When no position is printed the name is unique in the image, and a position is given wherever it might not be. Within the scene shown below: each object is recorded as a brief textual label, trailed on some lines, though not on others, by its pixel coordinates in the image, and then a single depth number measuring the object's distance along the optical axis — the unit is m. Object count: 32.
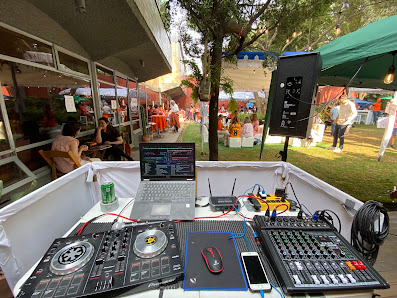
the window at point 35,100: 2.24
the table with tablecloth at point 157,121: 8.20
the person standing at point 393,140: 6.25
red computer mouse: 0.74
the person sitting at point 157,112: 8.73
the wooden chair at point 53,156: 2.36
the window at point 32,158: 2.39
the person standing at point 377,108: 14.22
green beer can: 1.21
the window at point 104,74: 4.29
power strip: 1.22
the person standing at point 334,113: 6.35
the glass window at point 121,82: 5.49
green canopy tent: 2.02
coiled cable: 0.86
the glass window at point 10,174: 2.11
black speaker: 1.69
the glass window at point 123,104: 5.59
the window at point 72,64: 3.04
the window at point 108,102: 4.50
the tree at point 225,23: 2.73
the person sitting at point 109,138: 3.63
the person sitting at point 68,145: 2.60
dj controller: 0.63
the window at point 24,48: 2.10
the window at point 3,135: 2.08
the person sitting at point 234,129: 6.35
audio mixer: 0.67
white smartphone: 0.67
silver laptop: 1.22
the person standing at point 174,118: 9.18
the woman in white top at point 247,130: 6.38
